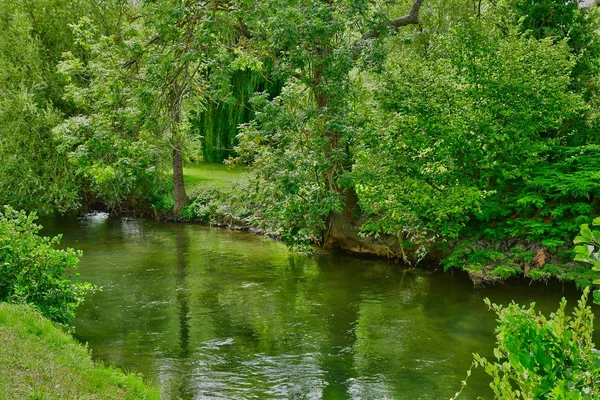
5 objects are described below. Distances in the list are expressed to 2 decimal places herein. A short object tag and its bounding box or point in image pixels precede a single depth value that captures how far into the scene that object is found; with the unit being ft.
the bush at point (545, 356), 8.80
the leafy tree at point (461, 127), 42.29
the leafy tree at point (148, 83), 41.60
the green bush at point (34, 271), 27.86
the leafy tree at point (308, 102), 39.78
